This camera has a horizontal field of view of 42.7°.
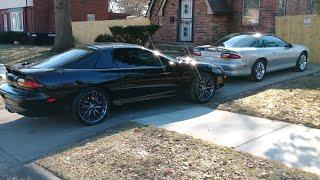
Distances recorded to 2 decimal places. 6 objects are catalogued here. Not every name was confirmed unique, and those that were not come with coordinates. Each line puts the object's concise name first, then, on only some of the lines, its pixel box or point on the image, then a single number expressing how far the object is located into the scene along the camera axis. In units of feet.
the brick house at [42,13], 108.27
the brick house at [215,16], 57.36
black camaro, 22.40
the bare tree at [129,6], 208.91
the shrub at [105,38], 66.28
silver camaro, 35.24
